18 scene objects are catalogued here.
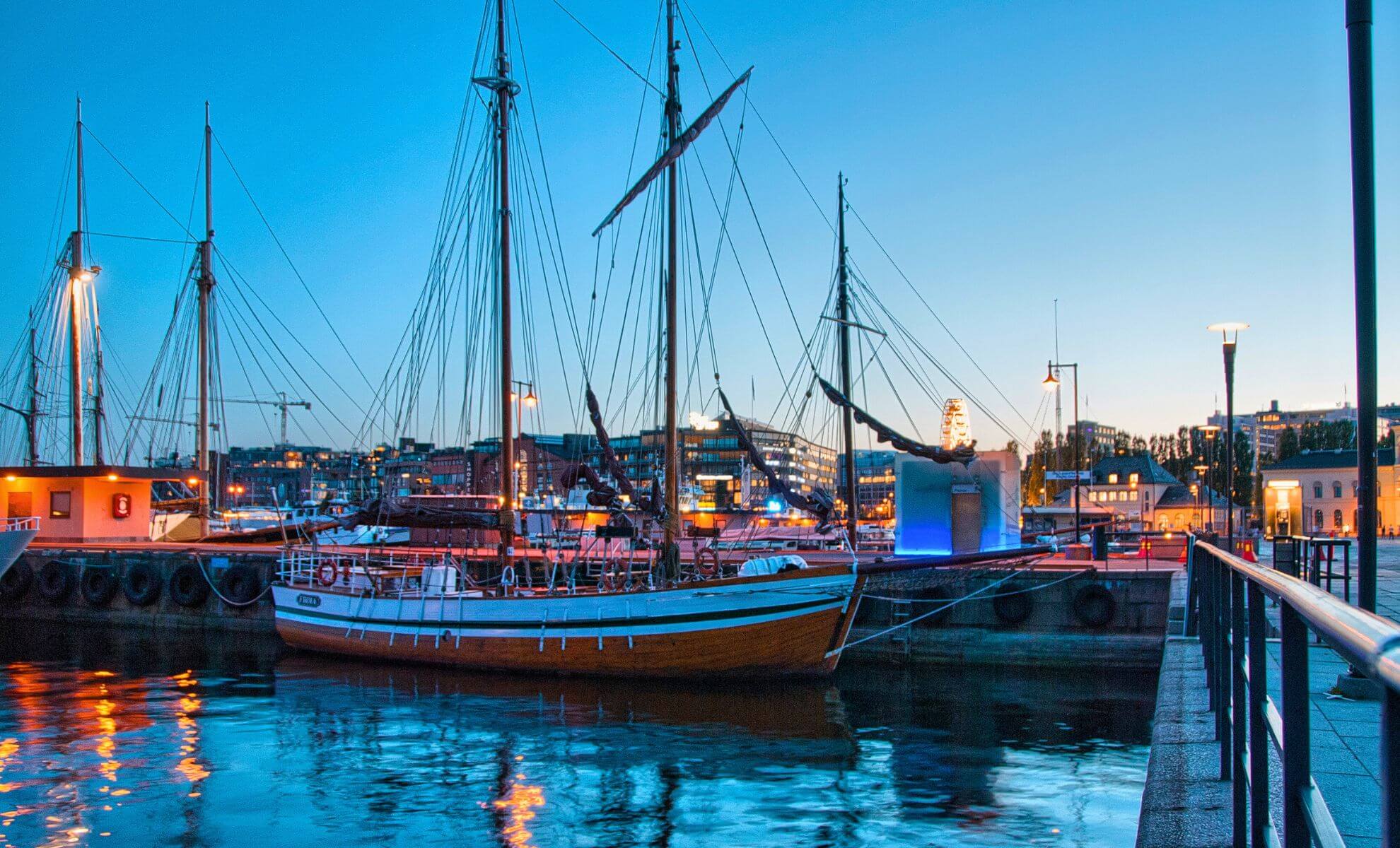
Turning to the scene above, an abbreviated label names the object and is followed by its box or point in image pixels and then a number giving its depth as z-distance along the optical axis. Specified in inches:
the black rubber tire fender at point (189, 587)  1492.4
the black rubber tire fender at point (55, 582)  1573.6
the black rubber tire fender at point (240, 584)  1469.0
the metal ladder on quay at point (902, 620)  1143.0
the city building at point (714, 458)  3004.4
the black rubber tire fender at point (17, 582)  1610.5
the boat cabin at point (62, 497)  1781.5
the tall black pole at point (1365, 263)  355.9
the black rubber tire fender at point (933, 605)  1146.7
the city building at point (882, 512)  5168.8
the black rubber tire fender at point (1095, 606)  1095.6
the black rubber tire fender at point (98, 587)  1547.7
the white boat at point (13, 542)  1360.7
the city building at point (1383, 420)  6812.0
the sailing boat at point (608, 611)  960.9
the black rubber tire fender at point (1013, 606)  1124.5
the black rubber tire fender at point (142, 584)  1524.4
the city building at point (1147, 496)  3836.1
